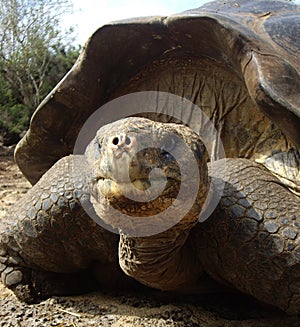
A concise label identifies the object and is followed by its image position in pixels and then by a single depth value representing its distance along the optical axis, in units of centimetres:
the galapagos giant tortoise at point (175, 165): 134
